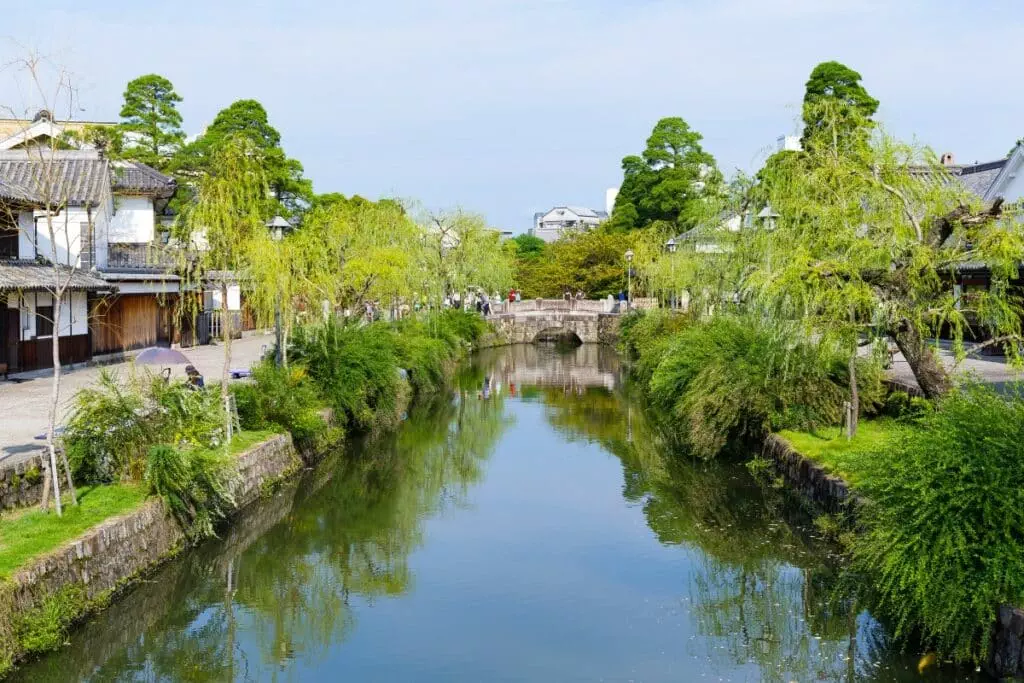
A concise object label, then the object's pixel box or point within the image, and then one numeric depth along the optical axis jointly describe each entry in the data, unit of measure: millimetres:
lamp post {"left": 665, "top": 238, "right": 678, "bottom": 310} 34662
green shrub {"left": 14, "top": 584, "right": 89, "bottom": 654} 9117
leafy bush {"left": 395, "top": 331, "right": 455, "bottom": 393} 27328
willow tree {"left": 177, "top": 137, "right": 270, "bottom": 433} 16844
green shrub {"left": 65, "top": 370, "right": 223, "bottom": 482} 12477
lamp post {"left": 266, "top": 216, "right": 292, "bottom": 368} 19989
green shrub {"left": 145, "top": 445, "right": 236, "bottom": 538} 12117
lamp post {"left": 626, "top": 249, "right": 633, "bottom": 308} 43472
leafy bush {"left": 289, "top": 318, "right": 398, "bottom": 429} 20641
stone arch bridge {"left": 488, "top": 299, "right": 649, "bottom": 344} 52000
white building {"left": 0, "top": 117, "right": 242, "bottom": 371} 21844
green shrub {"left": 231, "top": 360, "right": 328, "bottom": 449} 17172
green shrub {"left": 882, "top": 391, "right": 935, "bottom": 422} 15984
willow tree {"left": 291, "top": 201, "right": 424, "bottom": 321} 23234
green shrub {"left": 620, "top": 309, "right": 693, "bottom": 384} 28406
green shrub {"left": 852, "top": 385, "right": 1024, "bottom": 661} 8680
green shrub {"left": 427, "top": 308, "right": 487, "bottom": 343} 35125
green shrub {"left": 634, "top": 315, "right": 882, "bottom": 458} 17312
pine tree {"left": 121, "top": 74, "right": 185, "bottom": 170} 43469
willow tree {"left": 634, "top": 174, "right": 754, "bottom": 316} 24431
